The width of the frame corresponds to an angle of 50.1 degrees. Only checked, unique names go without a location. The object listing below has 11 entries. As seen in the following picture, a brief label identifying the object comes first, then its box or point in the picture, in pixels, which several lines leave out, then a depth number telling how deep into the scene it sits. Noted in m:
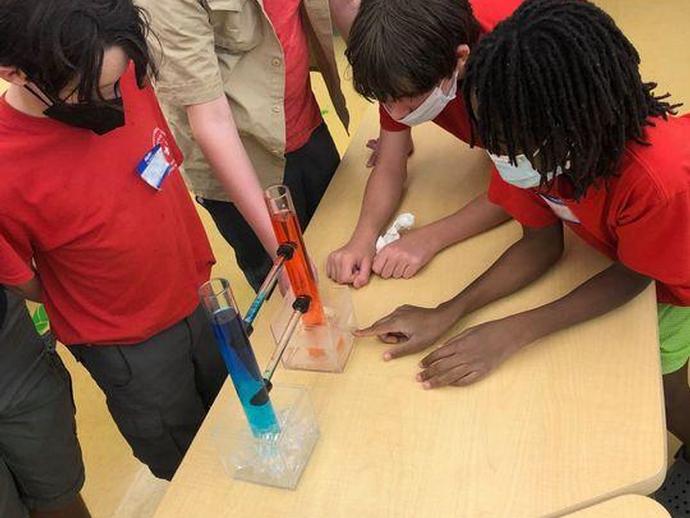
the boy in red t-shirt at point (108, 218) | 0.92
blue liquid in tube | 0.81
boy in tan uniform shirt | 1.17
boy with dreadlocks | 0.86
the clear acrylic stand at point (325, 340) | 1.06
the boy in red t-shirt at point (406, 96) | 1.04
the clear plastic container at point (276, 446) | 0.94
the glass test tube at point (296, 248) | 0.96
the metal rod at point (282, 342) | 0.90
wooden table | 0.85
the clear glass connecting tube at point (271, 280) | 0.89
